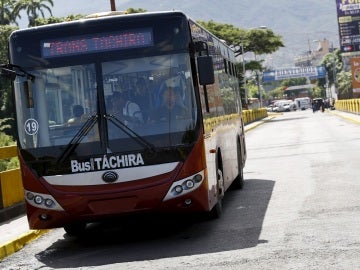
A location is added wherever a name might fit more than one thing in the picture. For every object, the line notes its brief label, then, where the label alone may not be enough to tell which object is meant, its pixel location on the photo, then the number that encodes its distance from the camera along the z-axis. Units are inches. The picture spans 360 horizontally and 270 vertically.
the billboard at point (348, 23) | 3565.5
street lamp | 2736.0
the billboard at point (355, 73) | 3774.6
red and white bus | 355.9
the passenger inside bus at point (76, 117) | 361.1
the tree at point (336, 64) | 6599.9
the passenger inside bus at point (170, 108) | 359.9
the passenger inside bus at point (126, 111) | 358.3
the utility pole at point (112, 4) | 1055.6
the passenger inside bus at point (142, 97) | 359.6
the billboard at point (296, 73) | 5369.1
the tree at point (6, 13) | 2795.3
